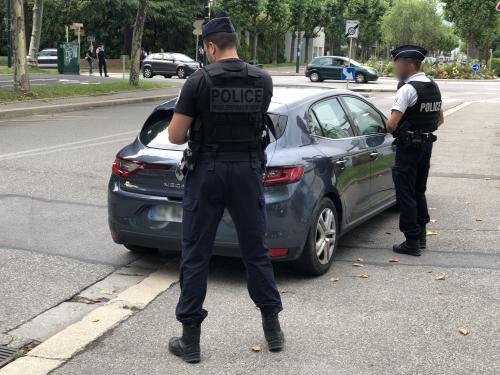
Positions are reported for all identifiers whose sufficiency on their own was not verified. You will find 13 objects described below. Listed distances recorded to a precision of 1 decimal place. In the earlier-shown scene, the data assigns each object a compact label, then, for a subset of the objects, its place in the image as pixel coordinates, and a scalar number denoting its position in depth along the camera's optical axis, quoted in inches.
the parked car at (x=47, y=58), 1791.3
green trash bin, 1347.2
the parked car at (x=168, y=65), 1561.3
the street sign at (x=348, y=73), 1047.0
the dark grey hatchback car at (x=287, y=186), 195.8
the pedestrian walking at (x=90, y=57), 1452.9
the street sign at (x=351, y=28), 1058.3
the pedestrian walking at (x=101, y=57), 1374.3
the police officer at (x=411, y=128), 227.3
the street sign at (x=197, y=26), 1323.6
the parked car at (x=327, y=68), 1584.6
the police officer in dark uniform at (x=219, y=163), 141.1
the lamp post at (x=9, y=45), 1204.5
